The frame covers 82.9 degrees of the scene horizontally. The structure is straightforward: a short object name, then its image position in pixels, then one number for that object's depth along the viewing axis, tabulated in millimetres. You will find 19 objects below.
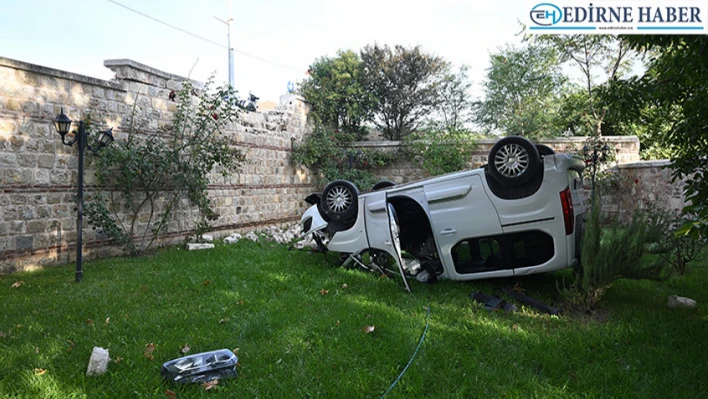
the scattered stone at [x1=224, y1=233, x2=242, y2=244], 9061
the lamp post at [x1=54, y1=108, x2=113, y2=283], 5629
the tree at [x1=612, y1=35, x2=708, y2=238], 3467
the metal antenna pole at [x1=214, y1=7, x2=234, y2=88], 22125
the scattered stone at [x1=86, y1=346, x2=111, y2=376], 3008
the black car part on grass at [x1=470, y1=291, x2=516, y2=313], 4527
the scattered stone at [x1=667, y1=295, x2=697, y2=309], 4500
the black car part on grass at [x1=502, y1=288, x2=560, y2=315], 4406
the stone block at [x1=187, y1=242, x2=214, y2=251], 8117
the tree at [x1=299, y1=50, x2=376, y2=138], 18438
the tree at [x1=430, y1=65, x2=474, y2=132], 21672
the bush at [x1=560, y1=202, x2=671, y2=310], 4094
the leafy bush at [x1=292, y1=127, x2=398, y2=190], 12617
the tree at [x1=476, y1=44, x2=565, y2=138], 20469
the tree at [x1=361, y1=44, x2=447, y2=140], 20125
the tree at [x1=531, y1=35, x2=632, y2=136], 15242
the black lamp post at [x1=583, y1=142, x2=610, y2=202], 12055
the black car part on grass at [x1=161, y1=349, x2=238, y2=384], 2949
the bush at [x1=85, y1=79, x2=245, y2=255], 7273
